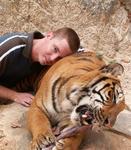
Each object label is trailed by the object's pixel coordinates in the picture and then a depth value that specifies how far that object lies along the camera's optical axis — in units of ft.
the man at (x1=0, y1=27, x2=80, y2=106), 9.24
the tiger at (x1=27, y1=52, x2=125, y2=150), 7.67
